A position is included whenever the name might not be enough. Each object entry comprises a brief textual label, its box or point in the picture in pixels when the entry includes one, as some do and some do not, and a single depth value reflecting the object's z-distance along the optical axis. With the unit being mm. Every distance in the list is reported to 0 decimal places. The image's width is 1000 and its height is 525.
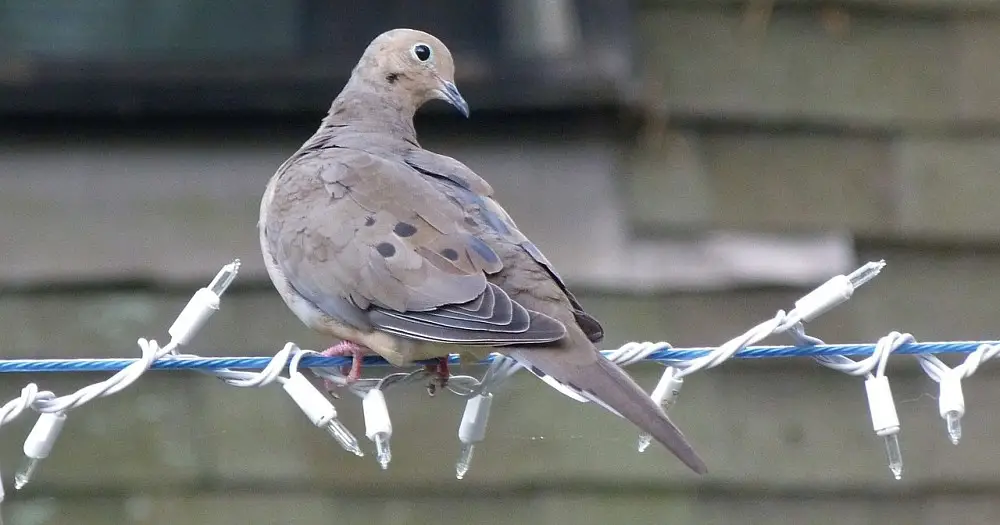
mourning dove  5791
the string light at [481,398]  5742
